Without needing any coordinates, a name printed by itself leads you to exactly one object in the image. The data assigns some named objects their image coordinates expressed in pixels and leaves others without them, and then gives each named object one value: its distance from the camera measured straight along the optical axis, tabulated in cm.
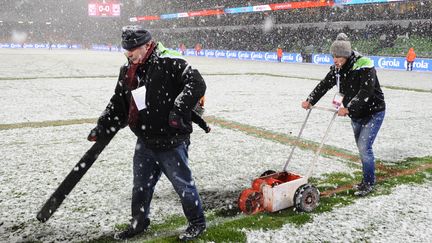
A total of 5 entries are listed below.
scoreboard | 6731
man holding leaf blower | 316
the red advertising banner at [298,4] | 3644
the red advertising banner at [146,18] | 6809
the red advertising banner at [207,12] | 5040
